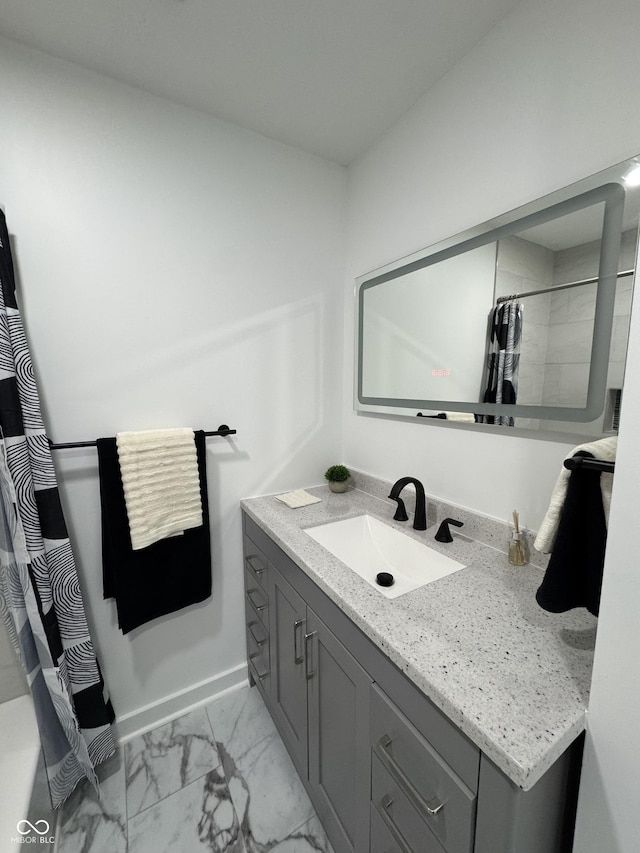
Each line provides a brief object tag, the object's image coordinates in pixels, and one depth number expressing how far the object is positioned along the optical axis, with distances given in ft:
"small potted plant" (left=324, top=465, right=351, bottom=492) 5.28
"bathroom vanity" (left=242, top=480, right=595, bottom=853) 1.75
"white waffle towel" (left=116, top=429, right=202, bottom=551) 3.91
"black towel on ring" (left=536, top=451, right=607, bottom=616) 1.98
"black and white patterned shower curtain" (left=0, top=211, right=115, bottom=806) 3.25
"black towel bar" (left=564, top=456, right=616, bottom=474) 1.80
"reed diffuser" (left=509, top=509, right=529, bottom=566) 3.24
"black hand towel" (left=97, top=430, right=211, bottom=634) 3.95
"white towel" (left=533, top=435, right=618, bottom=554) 2.05
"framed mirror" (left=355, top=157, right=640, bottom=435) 2.67
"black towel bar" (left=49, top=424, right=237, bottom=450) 3.67
